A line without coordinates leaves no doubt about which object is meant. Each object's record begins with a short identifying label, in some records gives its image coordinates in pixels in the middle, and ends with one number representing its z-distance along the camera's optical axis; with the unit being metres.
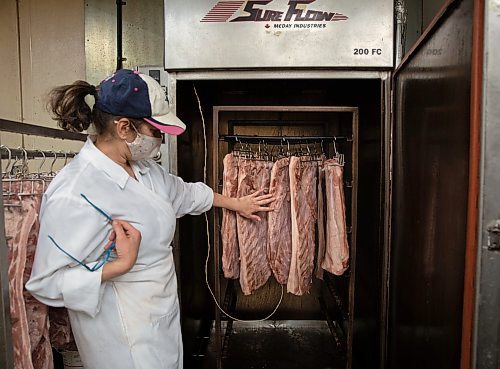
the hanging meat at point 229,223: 1.90
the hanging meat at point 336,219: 1.88
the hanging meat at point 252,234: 1.92
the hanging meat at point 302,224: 1.89
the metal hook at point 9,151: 1.16
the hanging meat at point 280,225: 1.90
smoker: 1.10
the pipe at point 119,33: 2.38
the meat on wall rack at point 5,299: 1.01
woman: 1.18
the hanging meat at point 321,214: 2.00
